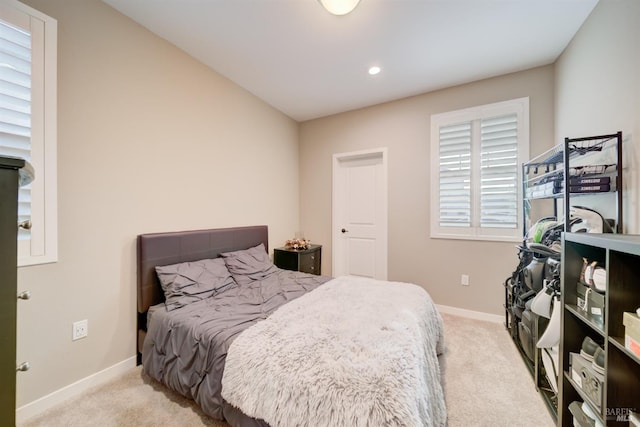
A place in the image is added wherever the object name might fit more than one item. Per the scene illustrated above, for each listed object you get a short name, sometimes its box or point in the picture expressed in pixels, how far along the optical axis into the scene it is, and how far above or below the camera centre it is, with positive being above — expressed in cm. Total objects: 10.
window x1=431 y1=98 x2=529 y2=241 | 269 +50
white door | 358 -2
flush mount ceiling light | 163 +140
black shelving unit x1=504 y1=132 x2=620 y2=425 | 152 +23
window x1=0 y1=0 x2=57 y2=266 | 144 +61
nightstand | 331 -64
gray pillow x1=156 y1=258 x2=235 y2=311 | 193 -58
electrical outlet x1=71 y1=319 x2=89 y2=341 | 170 -82
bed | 105 -71
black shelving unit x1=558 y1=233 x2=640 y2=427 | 97 -48
